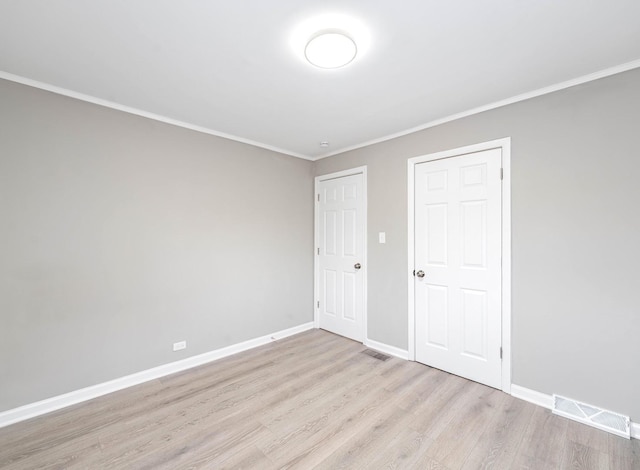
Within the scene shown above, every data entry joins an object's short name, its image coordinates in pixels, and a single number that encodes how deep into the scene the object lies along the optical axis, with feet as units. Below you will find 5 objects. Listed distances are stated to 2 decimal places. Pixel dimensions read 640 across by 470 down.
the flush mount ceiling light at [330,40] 5.14
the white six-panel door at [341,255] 12.03
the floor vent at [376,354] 10.36
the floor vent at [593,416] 6.30
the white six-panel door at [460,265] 8.36
